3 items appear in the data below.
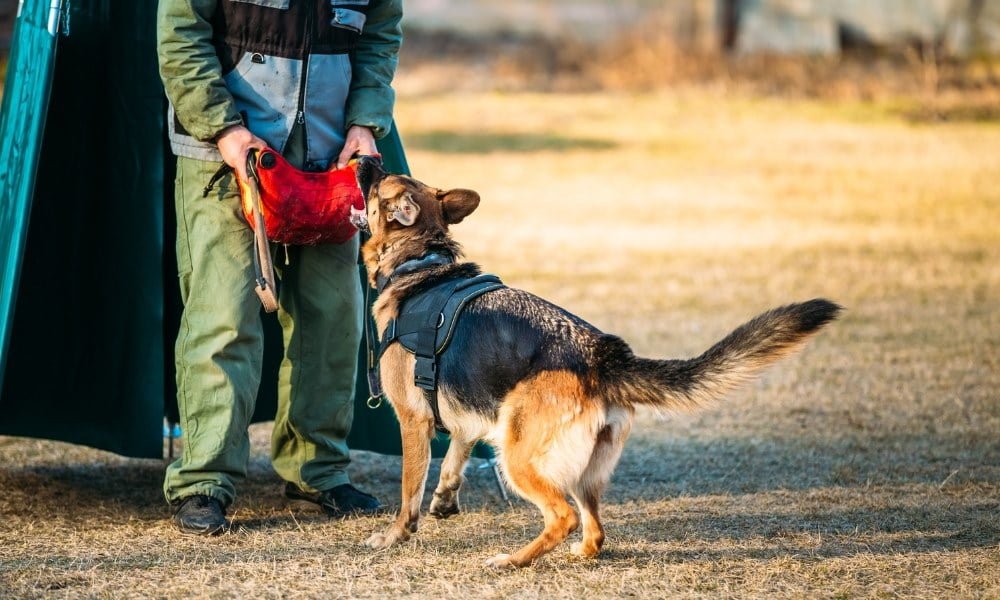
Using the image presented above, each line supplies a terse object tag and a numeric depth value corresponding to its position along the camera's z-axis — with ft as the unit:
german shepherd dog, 27.43
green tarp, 33.65
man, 30.04
